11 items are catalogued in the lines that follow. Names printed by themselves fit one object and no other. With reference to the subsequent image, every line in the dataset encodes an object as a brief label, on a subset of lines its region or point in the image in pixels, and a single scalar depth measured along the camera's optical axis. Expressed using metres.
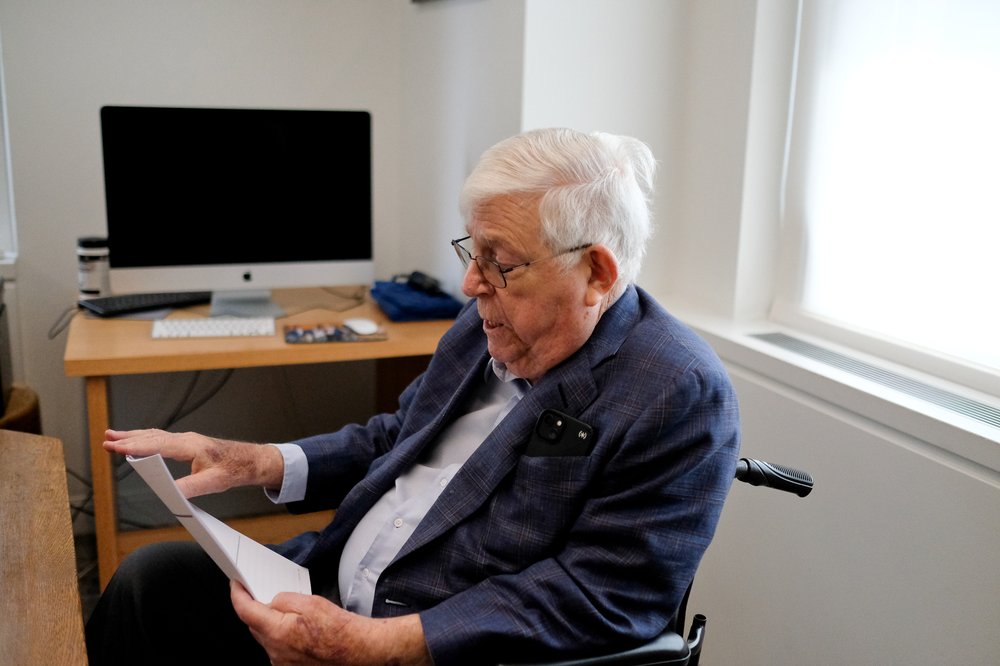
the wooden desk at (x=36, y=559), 0.99
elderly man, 1.17
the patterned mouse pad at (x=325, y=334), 2.28
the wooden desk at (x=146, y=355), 2.09
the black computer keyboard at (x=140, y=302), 2.46
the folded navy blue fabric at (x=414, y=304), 2.53
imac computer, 2.38
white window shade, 1.64
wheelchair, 1.16
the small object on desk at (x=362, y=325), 2.37
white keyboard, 2.28
